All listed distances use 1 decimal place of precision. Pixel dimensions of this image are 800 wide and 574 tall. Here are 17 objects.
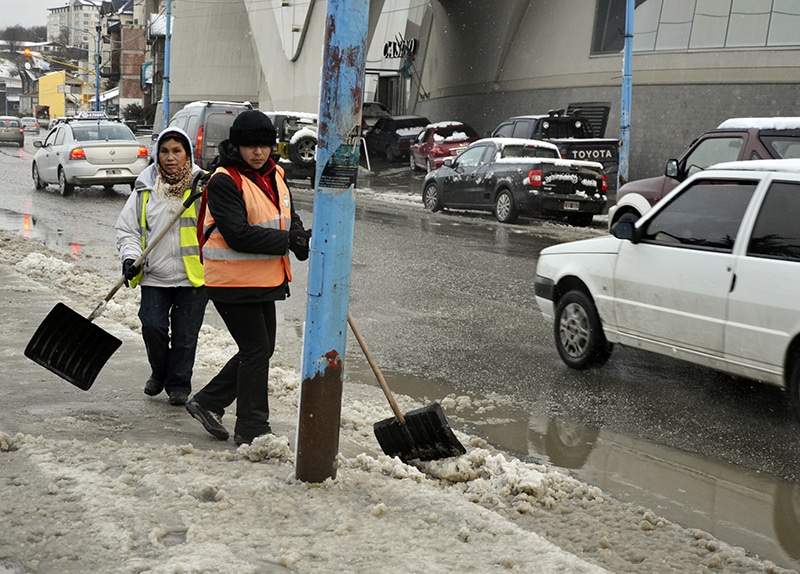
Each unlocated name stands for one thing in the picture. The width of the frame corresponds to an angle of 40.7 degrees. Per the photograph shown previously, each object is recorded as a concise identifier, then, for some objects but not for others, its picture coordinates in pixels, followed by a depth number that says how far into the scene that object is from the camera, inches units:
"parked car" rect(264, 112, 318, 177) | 1063.0
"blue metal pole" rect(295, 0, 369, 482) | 172.2
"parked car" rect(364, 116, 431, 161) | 1562.5
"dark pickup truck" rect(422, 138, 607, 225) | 763.4
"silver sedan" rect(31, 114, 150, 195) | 902.4
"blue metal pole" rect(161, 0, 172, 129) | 1744.6
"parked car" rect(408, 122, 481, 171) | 1296.8
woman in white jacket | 250.7
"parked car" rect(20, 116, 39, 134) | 3602.6
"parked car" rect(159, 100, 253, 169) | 965.8
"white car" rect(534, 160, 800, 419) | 252.4
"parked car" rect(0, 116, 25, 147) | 2229.3
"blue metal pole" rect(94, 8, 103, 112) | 2995.8
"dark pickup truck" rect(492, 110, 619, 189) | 945.5
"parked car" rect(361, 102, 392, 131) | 1628.9
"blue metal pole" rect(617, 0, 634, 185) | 910.4
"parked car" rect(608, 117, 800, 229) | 520.1
